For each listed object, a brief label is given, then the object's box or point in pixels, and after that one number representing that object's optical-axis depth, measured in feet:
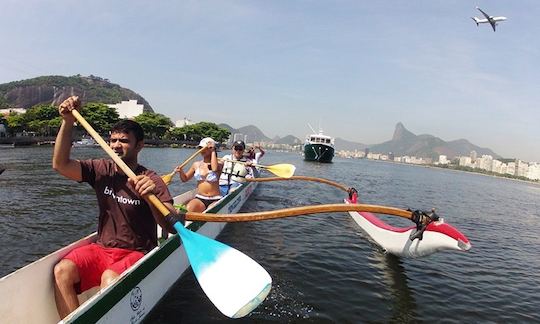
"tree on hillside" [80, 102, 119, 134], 251.60
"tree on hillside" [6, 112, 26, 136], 221.46
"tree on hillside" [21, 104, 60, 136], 233.35
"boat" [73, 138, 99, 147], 197.41
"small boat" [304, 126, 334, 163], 228.43
